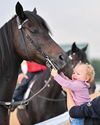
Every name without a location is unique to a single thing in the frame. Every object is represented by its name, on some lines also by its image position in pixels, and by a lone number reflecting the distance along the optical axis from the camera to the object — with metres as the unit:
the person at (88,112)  3.76
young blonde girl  4.28
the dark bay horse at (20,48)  3.96
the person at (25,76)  6.73
